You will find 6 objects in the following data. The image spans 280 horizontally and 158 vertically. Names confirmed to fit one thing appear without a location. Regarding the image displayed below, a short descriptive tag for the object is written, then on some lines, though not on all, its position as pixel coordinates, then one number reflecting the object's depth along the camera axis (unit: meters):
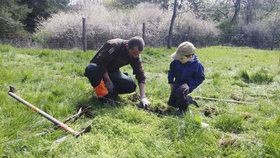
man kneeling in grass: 4.90
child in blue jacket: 4.59
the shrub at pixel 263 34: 25.89
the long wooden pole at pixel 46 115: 3.67
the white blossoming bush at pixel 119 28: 16.73
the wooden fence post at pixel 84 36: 12.28
